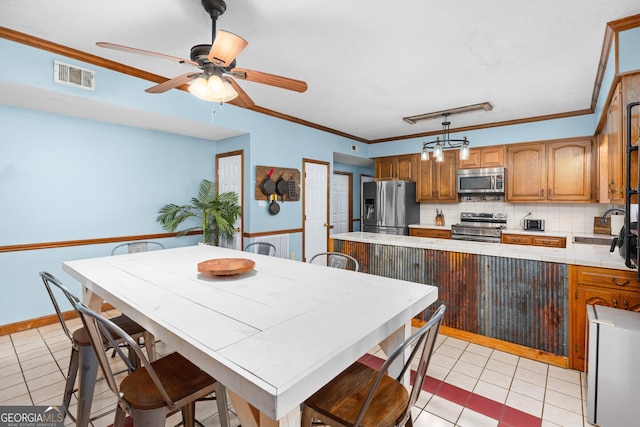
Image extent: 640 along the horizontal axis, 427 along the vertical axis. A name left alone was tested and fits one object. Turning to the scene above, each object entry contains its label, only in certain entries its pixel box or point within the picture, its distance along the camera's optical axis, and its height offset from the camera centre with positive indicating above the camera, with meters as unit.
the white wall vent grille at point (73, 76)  2.53 +1.15
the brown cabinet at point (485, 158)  4.75 +0.87
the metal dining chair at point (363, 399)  1.05 -0.70
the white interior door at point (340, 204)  6.42 +0.18
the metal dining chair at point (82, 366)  1.50 -0.81
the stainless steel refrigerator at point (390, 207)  5.40 +0.10
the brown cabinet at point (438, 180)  5.20 +0.57
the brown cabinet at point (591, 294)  2.11 -0.58
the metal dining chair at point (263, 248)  3.08 -0.37
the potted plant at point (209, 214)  3.92 -0.04
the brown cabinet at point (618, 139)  2.14 +0.58
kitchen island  2.39 -0.62
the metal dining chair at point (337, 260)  2.46 -0.40
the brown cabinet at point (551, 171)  4.16 +0.60
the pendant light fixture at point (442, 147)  3.67 +0.78
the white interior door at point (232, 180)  4.27 +0.46
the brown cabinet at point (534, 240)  4.11 -0.38
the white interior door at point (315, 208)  5.00 +0.07
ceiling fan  1.72 +0.85
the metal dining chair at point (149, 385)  1.11 -0.69
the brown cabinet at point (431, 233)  5.11 -0.34
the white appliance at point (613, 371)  1.68 -0.89
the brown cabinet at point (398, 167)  5.61 +0.86
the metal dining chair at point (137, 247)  2.99 -0.36
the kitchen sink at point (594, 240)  3.88 -0.35
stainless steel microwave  4.73 +0.51
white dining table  0.84 -0.41
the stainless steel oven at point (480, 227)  4.62 -0.22
